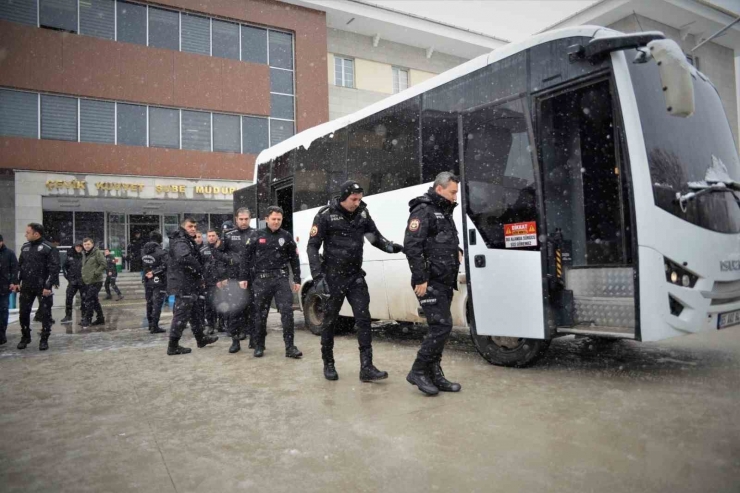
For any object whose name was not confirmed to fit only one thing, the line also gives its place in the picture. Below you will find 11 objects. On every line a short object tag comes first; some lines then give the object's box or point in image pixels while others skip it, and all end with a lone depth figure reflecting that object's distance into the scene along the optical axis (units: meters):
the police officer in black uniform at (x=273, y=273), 6.39
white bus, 4.17
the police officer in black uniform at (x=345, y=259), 4.91
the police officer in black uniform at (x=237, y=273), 7.16
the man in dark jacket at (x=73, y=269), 11.02
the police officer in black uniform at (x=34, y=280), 7.64
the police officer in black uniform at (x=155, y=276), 9.35
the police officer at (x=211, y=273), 8.24
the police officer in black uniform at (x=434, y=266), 4.29
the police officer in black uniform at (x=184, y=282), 6.85
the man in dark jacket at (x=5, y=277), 8.13
